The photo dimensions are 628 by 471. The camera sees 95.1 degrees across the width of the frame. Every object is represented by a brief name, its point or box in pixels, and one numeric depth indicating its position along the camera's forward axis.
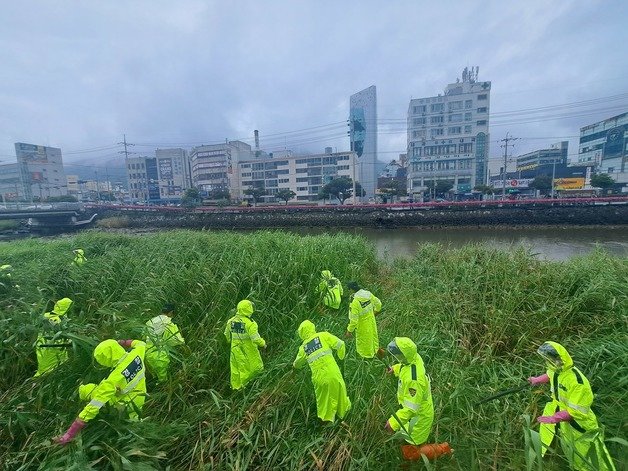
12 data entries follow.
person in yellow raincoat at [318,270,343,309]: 4.80
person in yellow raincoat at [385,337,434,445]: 2.23
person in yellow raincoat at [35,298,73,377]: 2.56
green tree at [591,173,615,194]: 30.86
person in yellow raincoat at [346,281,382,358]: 3.85
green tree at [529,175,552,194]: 38.44
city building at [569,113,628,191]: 39.50
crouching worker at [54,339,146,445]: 2.01
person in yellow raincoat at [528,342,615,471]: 2.06
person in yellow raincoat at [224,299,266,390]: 3.01
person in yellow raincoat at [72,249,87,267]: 5.13
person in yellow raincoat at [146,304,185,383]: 2.79
